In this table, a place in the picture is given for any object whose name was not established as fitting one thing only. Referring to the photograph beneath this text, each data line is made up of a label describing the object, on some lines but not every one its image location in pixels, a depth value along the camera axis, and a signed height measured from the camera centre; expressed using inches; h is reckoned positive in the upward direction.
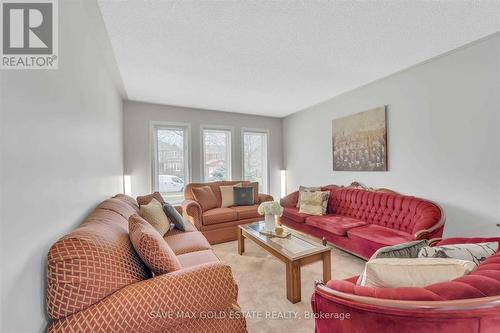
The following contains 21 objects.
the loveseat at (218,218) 127.9 -33.2
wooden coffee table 72.1 -32.4
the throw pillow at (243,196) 154.6 -22.1
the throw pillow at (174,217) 97.9 -23.5
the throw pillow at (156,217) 88.2 -21.2
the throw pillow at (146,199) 118.4 -18.3
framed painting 125.0 +15.2
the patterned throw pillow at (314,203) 129.7 -23.8
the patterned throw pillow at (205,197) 144.1 -21.4
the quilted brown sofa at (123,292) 35.2 -23.9
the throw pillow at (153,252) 46.3 -19.0
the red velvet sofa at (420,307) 25.1 -19.0
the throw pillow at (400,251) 44.4 -19.0
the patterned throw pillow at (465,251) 38.9 -17.1
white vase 99.6 -26.7
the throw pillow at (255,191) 161.5 -19.7
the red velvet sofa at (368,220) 87.4 -29.4
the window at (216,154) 186.1 +11.7
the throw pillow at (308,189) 142.7 -16.6
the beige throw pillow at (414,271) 33.0 -17.7
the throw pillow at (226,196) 152.6 -21.8
